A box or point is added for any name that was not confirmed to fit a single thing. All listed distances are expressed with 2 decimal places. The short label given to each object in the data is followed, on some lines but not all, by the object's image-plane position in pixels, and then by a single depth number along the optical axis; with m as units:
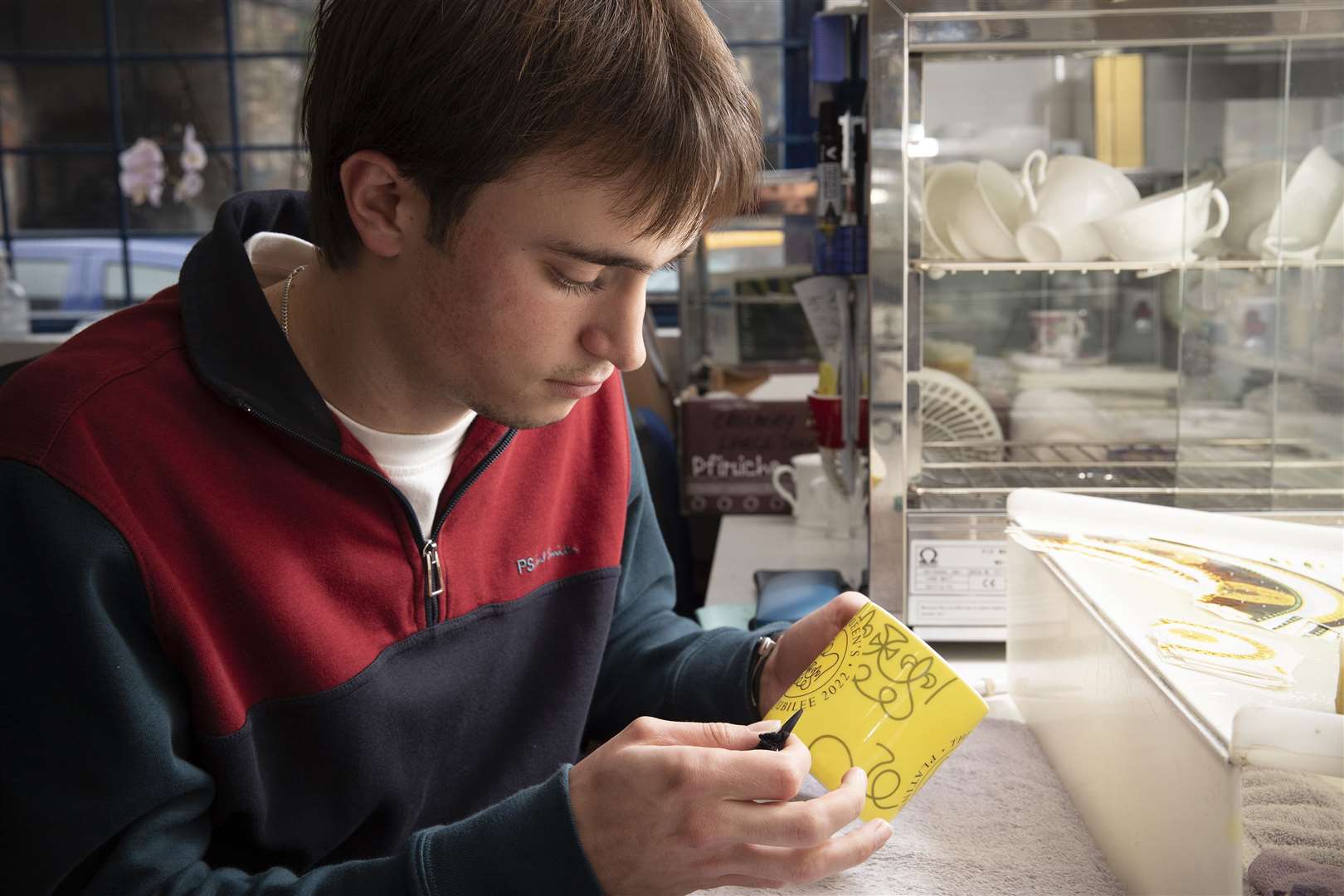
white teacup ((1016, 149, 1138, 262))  1.47
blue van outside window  4.11
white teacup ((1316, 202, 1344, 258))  1.33
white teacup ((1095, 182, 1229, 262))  1.46
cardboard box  2.30
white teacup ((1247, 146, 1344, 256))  1.35
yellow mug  0.79
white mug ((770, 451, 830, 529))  2.10
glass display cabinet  1.34
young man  0.77
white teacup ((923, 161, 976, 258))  1.51
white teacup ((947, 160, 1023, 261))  1.47
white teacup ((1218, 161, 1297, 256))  1.42
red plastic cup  1.91
